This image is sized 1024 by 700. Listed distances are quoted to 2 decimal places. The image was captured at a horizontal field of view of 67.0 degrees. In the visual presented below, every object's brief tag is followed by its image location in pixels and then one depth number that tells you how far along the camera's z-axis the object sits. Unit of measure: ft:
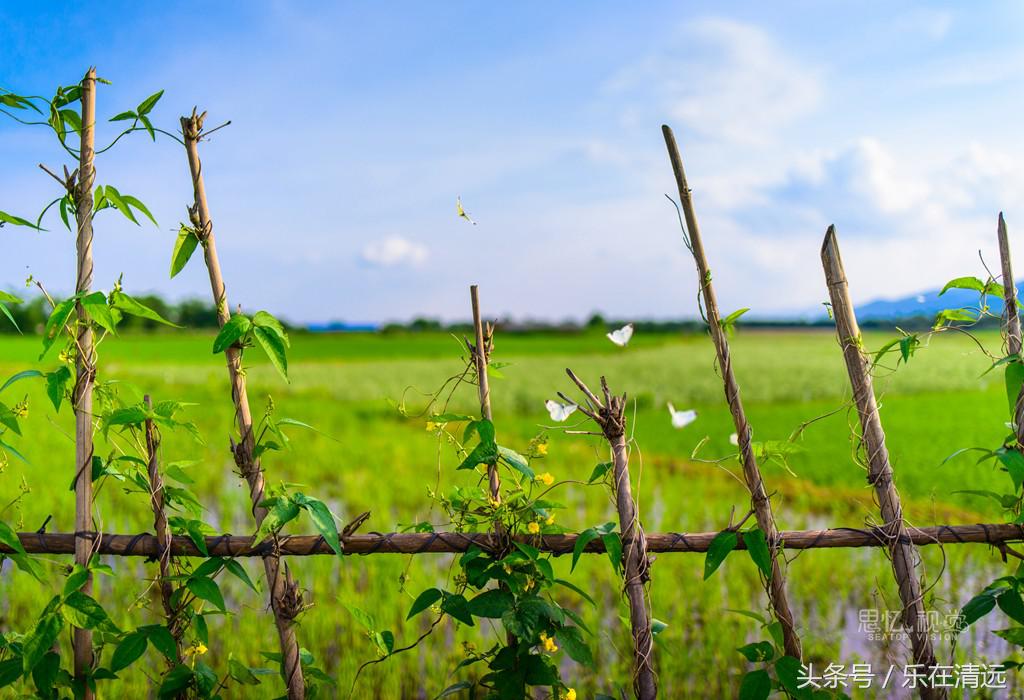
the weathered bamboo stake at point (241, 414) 6.37
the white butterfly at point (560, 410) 6.47
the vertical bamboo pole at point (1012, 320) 7.36
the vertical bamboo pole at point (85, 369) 6.63
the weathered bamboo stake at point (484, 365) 6.87
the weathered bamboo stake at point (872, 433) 7.20
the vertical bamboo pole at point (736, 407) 6.77
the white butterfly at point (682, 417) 6.37
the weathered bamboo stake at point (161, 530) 6.57
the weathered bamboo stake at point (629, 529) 6.70
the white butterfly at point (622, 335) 6.97
